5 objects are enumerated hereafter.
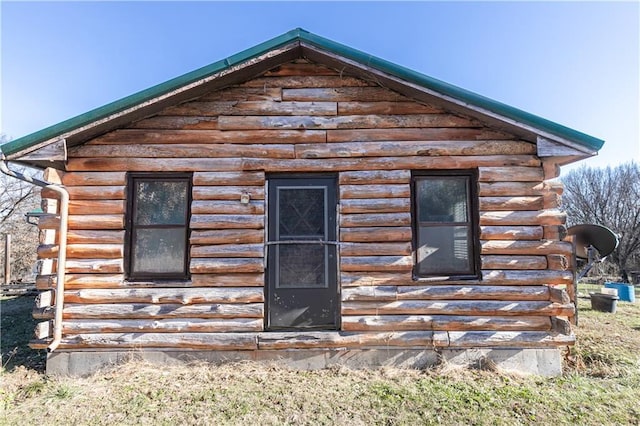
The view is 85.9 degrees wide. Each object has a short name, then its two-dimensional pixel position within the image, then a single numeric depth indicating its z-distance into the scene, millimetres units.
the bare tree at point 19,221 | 21719
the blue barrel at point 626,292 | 11602
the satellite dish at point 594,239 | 6365
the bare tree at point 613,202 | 27391
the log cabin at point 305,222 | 4531
